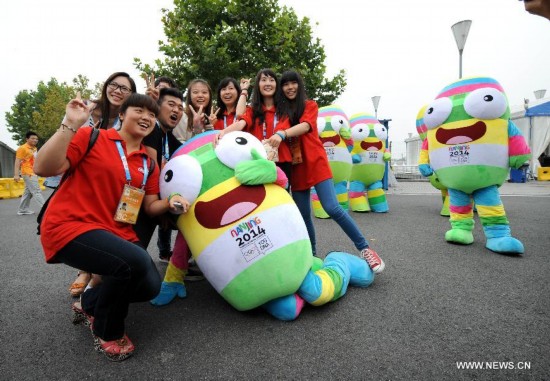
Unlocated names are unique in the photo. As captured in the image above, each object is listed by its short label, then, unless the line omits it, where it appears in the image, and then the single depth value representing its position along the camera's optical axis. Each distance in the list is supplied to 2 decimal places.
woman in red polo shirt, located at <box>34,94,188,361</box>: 1.55
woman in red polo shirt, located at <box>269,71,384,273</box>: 2.55
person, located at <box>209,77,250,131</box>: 2.68
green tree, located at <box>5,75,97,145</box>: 23.44
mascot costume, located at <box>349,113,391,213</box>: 5.99
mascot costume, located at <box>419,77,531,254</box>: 3.20
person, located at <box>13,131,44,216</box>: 6.42
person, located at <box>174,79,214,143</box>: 2.52
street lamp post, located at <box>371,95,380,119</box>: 12.78
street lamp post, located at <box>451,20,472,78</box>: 6.88
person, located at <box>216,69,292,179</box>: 2.50
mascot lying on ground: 1.84
